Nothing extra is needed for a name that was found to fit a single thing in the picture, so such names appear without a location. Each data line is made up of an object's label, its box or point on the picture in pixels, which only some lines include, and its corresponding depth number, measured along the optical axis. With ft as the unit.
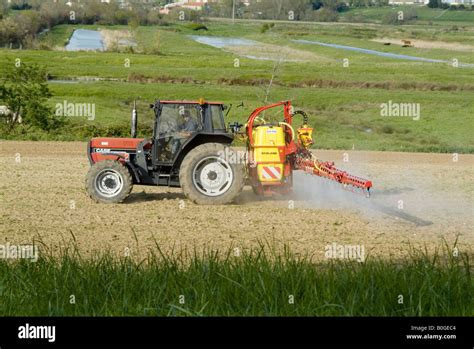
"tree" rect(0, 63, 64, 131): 91.71
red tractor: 50.29
